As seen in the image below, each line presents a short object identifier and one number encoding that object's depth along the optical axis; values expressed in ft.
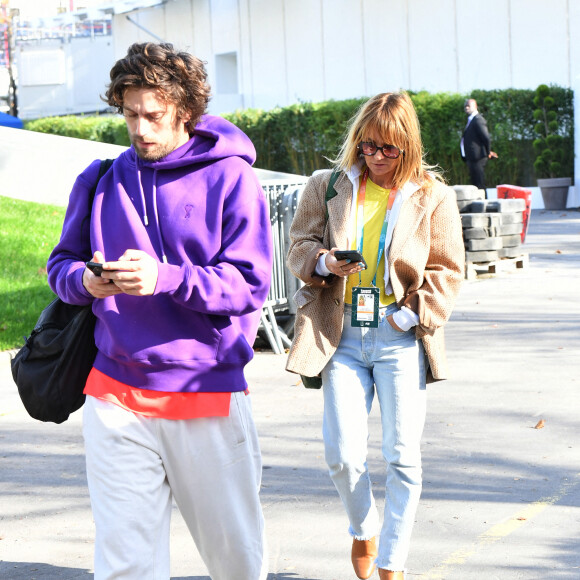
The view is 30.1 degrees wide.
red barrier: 53.26
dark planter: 78.48
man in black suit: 72.28
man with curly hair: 10.37
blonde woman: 13.62
